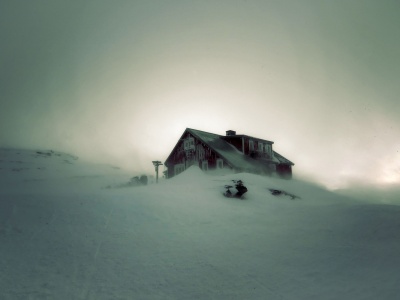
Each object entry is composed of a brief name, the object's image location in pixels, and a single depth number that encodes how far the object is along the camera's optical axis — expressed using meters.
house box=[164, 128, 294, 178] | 34.88
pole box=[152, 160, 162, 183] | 34.72
